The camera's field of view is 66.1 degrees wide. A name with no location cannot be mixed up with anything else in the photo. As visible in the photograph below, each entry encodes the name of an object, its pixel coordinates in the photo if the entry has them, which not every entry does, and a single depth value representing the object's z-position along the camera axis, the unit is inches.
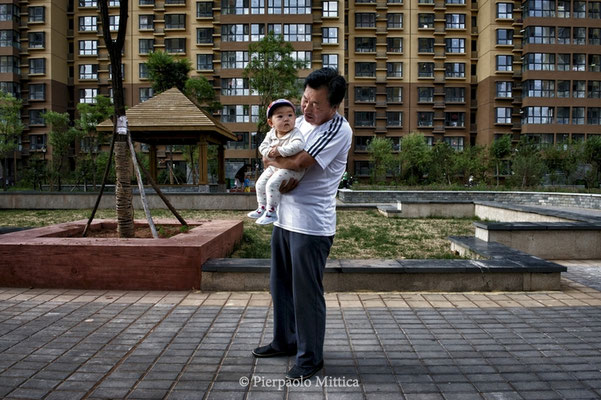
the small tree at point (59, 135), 1326.3
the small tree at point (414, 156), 1581.0
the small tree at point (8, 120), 1315.1
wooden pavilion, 695.7
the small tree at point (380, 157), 1678.2
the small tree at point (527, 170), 1099.3
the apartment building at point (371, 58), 1884.8
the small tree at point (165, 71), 1385.3
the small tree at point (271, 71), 1162.0
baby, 114.6
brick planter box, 215.0
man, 116.5
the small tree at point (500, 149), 1656.0
